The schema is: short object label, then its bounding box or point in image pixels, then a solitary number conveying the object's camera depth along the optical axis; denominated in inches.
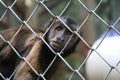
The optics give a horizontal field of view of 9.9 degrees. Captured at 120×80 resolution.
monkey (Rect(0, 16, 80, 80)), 229.6
